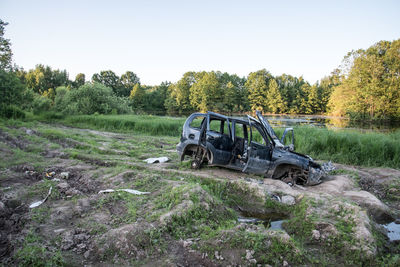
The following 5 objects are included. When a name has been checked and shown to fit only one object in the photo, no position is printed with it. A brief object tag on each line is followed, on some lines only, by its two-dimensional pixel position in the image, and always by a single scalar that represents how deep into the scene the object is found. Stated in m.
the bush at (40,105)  24.06
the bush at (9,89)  20.71
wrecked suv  6.97
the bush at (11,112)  19.61
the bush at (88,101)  25.11
